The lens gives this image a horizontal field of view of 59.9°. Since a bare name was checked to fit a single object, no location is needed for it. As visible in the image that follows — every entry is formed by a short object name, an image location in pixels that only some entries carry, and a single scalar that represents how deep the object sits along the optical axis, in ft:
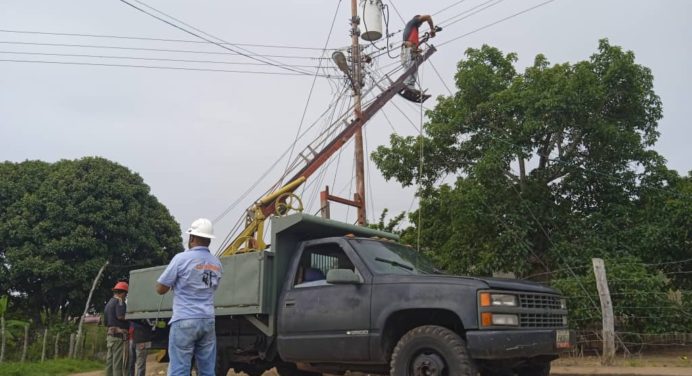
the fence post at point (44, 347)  47.44
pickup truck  17.90
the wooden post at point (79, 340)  49.44
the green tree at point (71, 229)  56.80
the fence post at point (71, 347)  49.24
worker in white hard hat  16.17
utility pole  48.03
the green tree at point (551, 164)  41.75
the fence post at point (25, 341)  45.75
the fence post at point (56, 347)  48.76
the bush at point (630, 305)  32.78
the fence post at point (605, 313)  28.86
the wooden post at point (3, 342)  43.40
